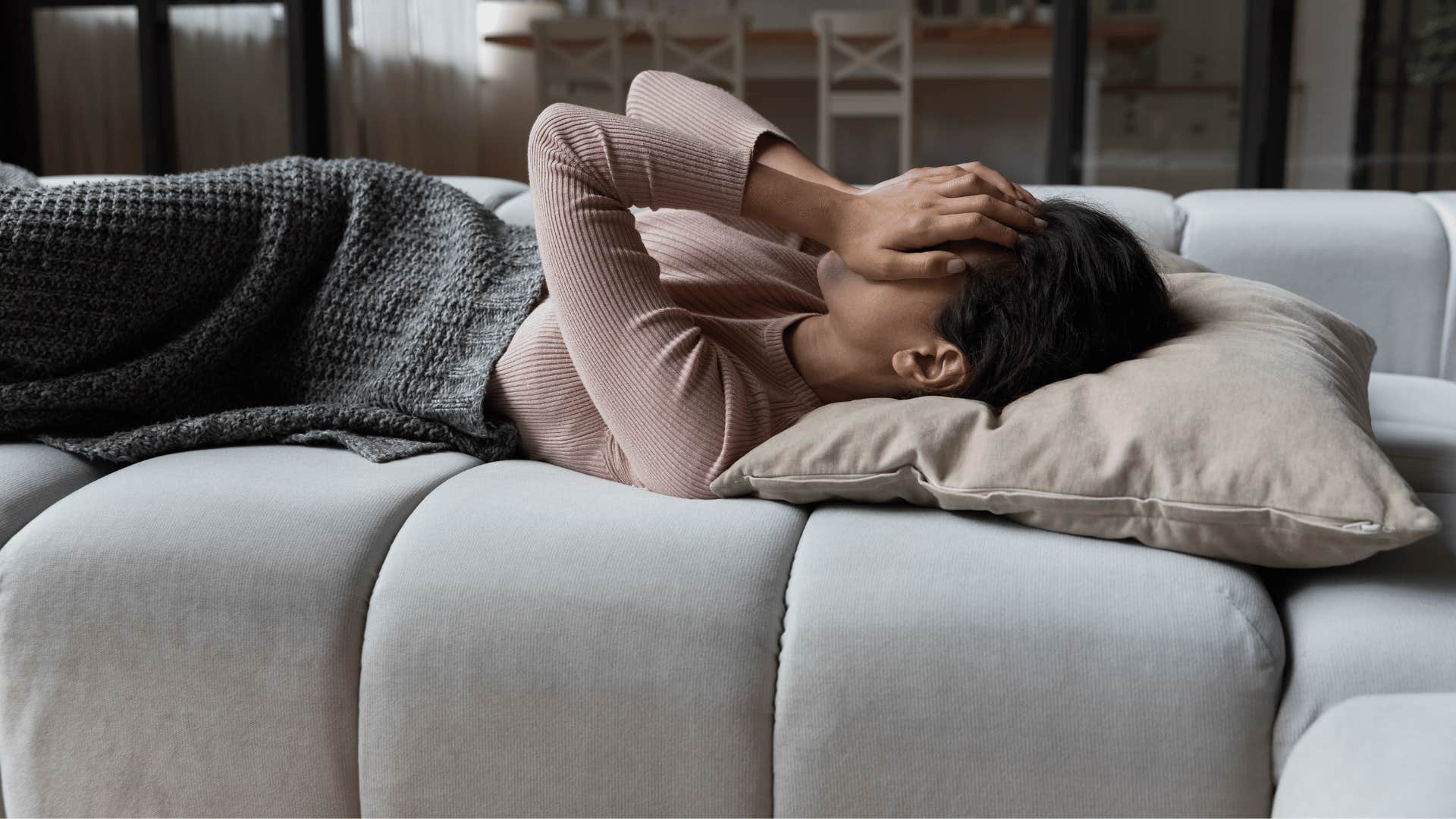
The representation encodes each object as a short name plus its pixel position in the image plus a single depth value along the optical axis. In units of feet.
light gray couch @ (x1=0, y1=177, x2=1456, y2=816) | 2.81
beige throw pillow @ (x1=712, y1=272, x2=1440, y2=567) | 2.92
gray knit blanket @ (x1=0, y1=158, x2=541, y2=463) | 4.10
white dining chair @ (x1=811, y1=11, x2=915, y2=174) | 15.38
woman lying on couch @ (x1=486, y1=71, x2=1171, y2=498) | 3.53
